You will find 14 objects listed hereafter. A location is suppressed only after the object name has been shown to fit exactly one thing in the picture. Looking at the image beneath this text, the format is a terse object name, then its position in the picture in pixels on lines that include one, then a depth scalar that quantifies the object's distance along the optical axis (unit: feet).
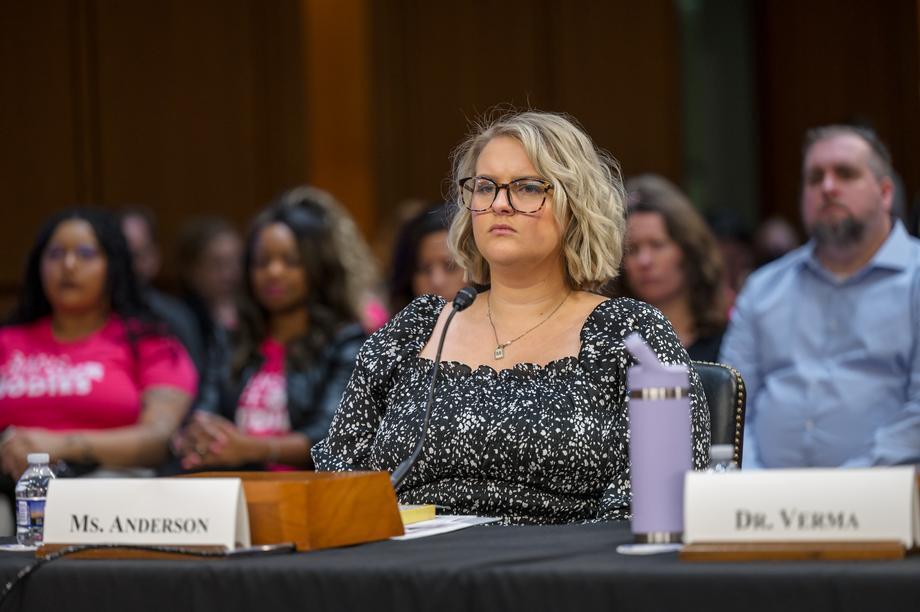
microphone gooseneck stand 14.65
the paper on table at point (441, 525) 12.84
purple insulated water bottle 11.12
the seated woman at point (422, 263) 27.96
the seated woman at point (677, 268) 27.32
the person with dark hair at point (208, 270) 42.11
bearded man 24.39
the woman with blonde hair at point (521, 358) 15.85
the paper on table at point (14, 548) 13.04
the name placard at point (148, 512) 11.38
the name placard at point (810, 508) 9.98
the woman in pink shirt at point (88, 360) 26.63
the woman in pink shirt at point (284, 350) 26.12
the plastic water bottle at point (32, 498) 13.87
